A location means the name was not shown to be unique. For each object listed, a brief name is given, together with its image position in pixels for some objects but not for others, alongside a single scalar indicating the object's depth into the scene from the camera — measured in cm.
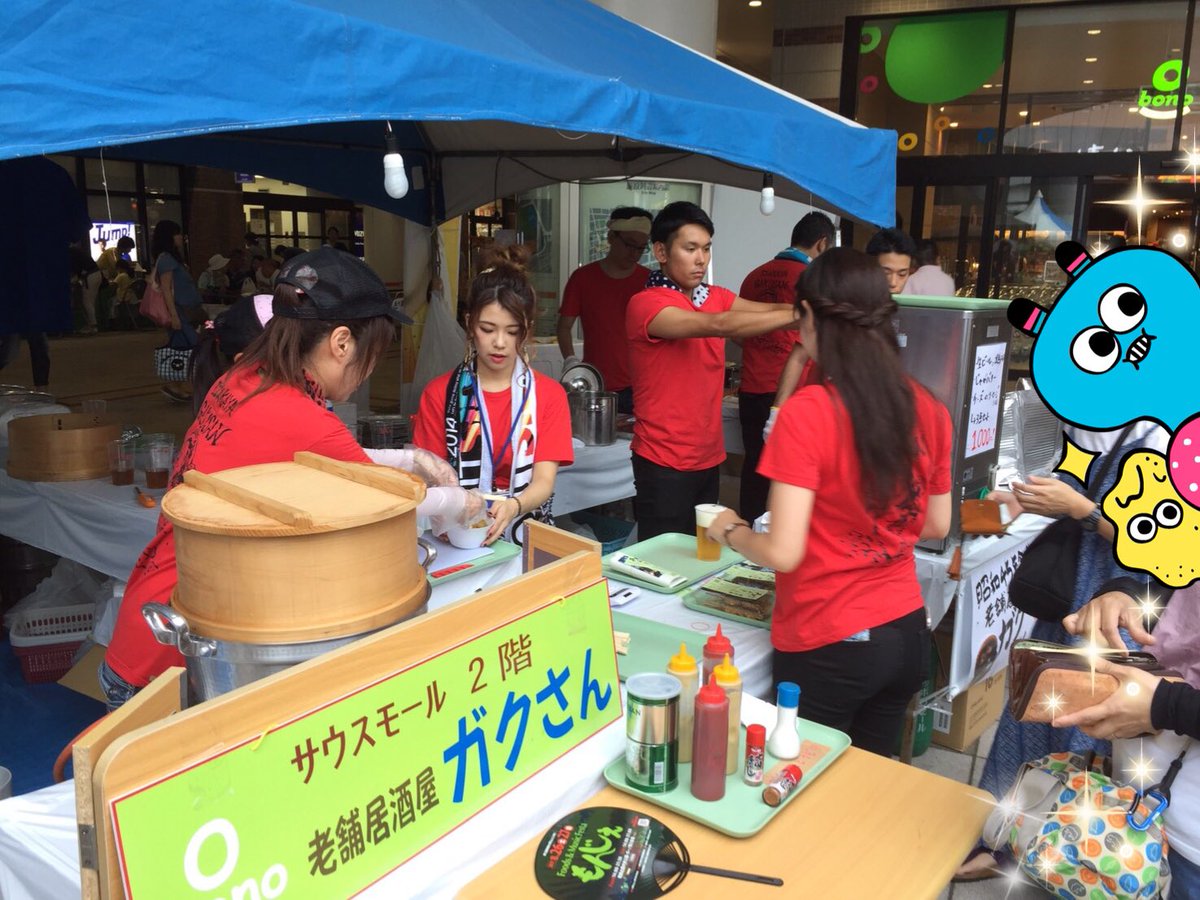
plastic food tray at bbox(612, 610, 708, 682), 183
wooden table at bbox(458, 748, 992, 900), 127
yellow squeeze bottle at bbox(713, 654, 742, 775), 144
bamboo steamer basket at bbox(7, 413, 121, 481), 338
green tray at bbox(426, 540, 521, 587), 222
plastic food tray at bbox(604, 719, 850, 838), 137
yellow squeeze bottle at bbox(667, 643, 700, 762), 145
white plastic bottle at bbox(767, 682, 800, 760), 155
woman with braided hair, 174
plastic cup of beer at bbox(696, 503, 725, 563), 253
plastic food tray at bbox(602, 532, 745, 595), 241
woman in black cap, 163
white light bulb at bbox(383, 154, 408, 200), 236
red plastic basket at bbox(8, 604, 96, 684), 343
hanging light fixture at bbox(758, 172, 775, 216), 376
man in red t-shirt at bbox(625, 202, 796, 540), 311
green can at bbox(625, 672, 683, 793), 140
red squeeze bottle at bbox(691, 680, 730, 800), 140
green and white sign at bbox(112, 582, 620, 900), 97
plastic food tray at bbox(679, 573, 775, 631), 213
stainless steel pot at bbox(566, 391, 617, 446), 435
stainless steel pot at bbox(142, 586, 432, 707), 124
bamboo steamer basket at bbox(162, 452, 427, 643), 121
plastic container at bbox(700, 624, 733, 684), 154
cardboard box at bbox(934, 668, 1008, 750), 315
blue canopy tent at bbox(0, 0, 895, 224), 158
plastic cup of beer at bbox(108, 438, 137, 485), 334
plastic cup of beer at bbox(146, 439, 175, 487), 329
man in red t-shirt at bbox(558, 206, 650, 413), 490
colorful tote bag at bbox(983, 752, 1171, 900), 139
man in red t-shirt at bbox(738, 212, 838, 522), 449
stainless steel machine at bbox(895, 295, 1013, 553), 254
